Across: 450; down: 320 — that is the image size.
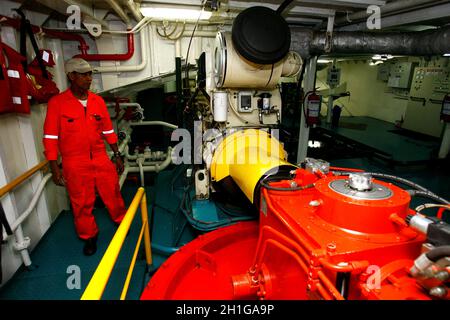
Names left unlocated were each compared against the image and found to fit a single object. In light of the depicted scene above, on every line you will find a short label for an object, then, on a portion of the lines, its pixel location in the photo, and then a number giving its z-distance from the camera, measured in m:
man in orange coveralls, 2.44
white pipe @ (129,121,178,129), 4.67
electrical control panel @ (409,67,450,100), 6.30
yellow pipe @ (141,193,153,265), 2.02
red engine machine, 0.86
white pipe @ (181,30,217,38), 3.35
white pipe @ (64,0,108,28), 2.46
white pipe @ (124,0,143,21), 2.55
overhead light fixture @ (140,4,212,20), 2.82
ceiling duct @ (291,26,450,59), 3.67
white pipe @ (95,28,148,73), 3.27
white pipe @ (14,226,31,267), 2.40
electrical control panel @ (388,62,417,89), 7.74
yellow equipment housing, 1.77
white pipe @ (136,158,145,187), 4.35
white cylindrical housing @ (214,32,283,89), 2.45
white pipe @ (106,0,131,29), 2.51
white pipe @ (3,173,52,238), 2.31
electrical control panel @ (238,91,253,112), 2.78
